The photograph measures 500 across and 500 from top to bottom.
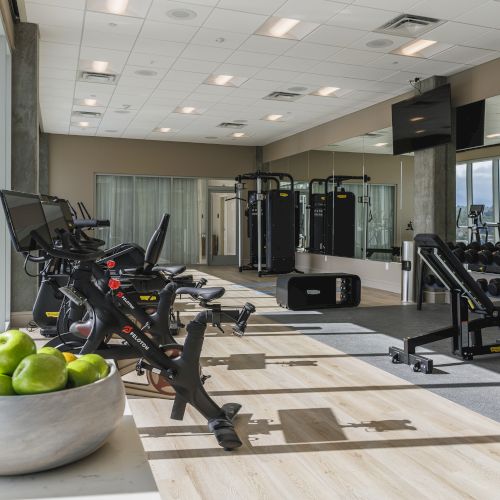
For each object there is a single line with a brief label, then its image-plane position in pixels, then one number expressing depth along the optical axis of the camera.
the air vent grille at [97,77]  7.72
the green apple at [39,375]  0.83
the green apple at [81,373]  0.90
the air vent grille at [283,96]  8.77
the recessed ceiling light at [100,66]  7.22
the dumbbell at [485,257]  6.95
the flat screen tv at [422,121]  7.36
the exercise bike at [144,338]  2.31
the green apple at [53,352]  0.92
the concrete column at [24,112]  5.58
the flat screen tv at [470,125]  7.18
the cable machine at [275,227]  11.22
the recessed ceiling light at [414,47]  6.35
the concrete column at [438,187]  7.66
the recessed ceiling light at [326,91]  8.46
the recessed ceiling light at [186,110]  9.76
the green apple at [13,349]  0.88
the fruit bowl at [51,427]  0.79
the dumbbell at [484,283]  6.74
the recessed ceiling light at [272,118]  10.48
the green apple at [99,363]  0.96
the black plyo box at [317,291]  6.99
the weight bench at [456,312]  4.09
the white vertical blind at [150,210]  13.09
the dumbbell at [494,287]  6.59
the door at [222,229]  13.91
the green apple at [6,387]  0.83
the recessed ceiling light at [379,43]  6.23
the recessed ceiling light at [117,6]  5.29
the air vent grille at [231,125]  11.18
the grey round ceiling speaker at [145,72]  7.48
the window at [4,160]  5.21
